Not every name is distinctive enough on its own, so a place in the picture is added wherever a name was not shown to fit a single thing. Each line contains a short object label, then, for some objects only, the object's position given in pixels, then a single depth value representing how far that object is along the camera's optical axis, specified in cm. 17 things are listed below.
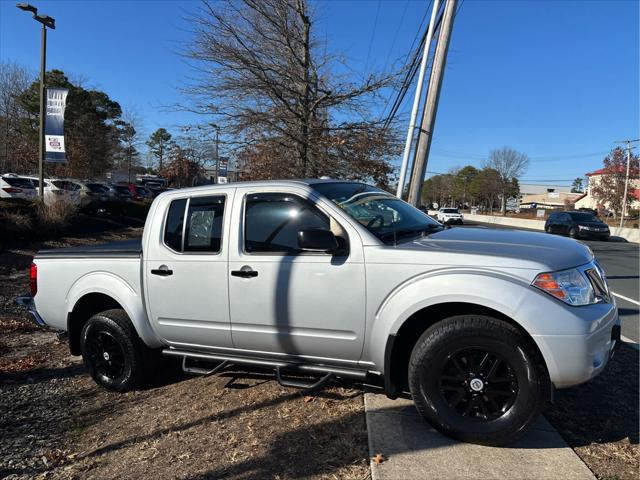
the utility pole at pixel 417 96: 955
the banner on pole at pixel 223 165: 1249
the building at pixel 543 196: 11325
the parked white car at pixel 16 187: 2125
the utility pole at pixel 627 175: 4324
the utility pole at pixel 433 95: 845
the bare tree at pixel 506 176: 8669
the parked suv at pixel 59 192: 1591
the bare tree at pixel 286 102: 1023
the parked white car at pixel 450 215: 4038
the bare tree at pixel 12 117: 3403
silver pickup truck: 293
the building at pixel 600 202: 5454
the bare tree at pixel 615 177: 5150
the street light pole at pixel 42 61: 1644
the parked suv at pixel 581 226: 2527
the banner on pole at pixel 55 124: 1636
